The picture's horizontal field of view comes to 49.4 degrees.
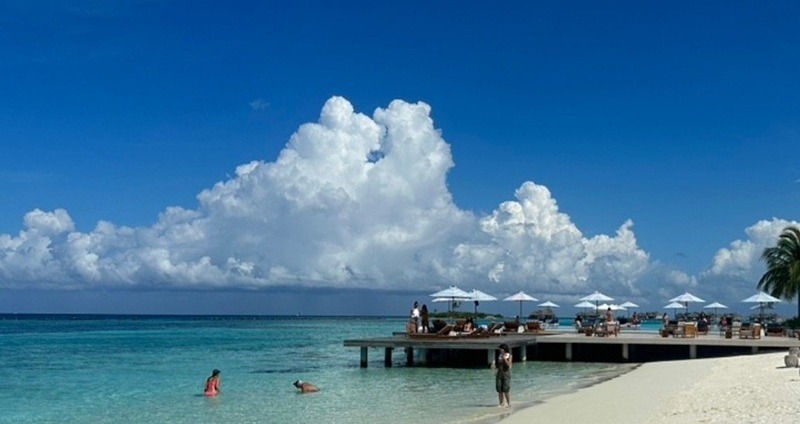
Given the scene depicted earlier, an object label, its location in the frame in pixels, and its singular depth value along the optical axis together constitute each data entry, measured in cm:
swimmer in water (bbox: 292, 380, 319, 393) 2625
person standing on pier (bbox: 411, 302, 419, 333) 3512
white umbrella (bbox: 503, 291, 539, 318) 4545
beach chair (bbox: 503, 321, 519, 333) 4034
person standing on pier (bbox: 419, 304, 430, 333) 3547
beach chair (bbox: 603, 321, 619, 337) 4034
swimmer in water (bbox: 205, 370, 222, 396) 2586
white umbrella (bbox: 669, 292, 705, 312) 4703
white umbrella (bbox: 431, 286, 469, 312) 4166
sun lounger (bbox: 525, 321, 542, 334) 4181
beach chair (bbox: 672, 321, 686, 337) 3849
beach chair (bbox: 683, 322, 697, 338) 3800
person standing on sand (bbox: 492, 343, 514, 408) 1970
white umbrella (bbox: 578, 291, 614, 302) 4659
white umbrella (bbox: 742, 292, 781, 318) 4375
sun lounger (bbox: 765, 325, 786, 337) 4081
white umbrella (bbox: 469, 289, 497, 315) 4266
